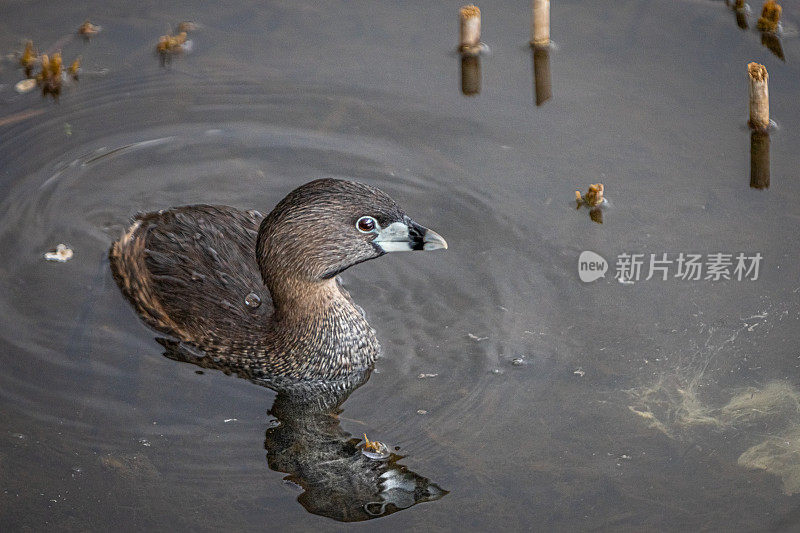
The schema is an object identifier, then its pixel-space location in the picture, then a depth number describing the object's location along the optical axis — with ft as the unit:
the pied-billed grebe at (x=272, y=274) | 38.99
